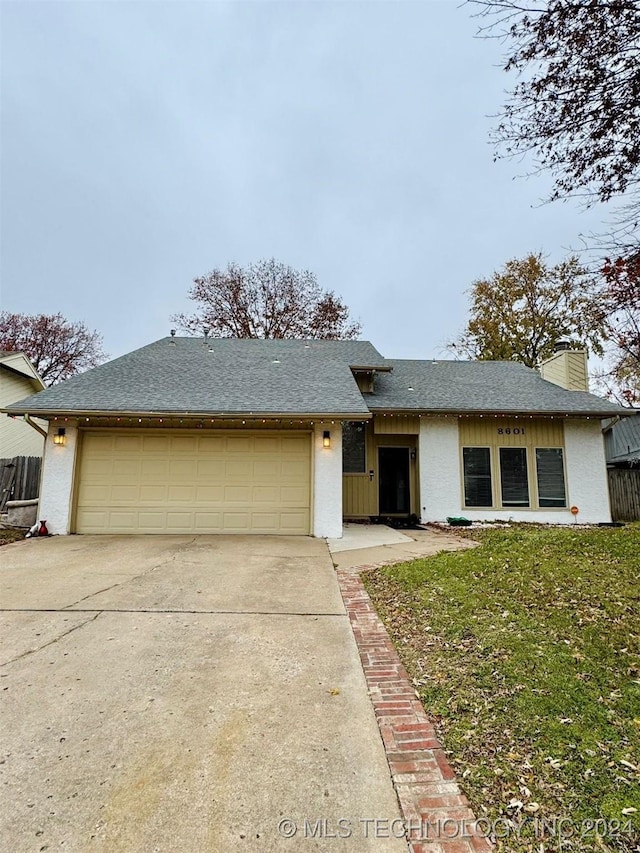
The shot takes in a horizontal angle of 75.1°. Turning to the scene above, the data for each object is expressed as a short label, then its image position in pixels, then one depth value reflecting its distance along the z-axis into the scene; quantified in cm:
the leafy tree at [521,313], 2080
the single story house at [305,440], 831
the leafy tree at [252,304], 2211
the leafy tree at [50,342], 2344
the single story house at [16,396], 1375
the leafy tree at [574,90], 389
